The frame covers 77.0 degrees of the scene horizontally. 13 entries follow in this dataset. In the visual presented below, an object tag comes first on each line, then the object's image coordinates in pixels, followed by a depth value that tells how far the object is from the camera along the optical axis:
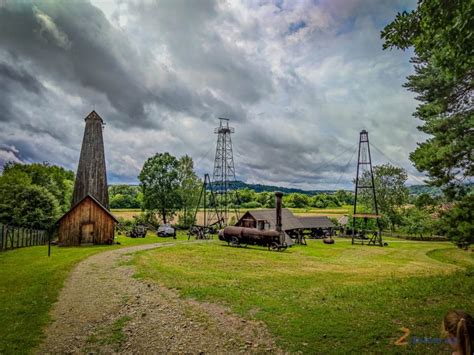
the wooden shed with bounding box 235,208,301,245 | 40.66
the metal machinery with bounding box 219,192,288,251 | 30.02
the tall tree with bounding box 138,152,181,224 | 54.50
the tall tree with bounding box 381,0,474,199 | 6.18
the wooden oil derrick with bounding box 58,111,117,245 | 30.50
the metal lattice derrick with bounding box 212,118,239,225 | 46.38
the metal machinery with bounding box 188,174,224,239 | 41.11
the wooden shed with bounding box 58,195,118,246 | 30.33
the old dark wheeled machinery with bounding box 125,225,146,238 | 42.93
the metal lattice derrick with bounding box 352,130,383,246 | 41.67
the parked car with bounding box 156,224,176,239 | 43.19
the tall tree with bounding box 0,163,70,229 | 33.19
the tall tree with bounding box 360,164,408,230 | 62.50
